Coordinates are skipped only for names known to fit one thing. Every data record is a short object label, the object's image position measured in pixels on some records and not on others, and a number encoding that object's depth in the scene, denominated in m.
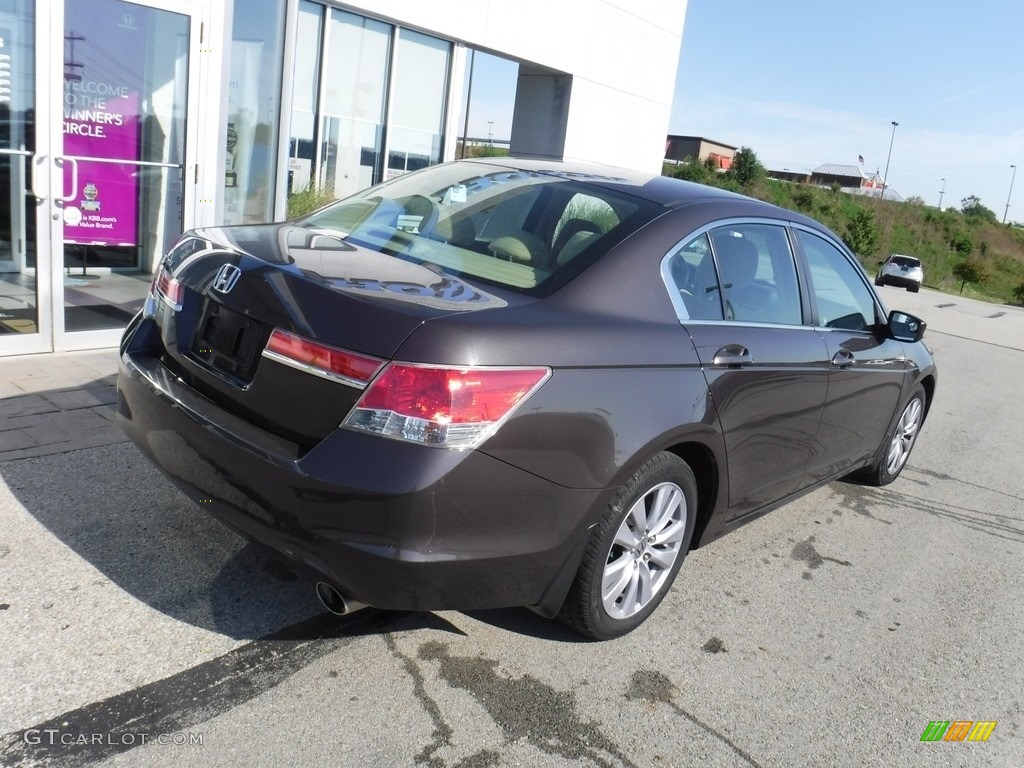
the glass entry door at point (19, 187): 5.48
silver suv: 34.16
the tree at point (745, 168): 59.34
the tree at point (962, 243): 65.06
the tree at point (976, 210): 80.44
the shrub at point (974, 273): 50.61
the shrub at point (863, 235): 49.91
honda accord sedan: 2.43
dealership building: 5.71
